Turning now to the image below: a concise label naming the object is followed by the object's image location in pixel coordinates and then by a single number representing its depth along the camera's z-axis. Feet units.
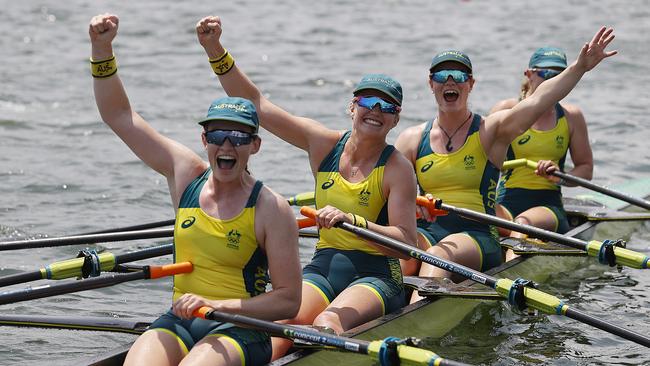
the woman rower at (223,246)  36.96
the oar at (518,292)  42.29
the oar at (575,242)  51.34
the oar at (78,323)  42.16
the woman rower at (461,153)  53.16
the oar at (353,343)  36.29
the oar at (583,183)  64.13
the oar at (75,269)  42.60
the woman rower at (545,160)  64.69
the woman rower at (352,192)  44.27
